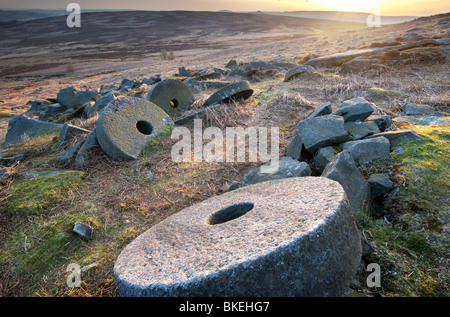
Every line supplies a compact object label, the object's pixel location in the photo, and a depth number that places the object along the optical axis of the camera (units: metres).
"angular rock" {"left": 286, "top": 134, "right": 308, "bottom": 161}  4.02
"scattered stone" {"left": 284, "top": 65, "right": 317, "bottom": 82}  10.24
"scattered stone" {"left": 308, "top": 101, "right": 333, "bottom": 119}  4.68
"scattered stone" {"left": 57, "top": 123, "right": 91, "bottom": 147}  5.89
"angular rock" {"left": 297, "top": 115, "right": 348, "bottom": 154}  3.85
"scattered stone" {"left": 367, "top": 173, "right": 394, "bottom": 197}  2.95
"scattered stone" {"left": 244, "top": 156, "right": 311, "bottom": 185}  3.53
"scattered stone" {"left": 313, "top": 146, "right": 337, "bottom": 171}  3.64
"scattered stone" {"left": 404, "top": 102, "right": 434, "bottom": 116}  4.98
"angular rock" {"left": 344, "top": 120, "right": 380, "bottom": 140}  4.06
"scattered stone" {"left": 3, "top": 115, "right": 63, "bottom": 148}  7.78
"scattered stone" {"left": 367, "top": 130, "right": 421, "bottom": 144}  3.67
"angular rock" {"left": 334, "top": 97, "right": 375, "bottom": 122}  4.40
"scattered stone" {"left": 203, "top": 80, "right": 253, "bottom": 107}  7.23
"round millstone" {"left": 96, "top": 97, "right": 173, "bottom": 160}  4.93
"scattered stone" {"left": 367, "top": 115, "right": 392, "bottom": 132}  4.36
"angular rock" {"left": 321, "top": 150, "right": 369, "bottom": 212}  2.83
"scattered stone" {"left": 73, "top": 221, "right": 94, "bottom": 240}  3.18
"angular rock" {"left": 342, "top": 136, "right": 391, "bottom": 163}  3.47
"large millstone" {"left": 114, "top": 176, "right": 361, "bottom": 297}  1.57
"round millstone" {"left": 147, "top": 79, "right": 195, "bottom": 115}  7.33
